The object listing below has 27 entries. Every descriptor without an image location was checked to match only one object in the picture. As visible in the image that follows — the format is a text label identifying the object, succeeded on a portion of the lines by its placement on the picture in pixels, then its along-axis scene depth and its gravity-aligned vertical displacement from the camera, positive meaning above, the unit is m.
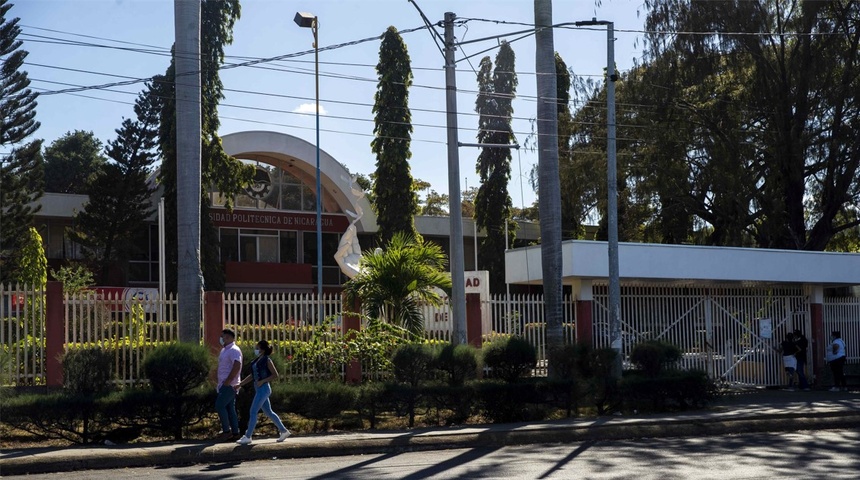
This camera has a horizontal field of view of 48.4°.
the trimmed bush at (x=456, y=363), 16.53 -1.14
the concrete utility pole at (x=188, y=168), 15.70 +2.24
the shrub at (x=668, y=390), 17.94 -1.87
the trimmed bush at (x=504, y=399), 16.31 -1.77
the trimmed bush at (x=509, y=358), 17.19 -1.11
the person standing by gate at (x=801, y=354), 24.58 -1.67
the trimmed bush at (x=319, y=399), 14.96 -1.55
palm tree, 19.42 +0.30
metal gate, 22.73 -0.79
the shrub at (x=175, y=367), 14.28 -0.96
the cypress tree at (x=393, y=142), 41.50 +6.91
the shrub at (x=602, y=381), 17.61 -1.61
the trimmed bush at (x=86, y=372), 14.29 -0.99
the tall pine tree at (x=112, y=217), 40.97 +3.76
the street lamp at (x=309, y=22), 32.19 +9.40
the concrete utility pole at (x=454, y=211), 18.20 +1.64
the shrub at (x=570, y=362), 17.72 -1.25
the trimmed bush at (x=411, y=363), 16.33 -1.10
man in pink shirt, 13.60 -1.16
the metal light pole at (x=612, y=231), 18.66 +1.22
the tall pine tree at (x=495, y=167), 48.47 +6.70
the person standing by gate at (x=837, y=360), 23.84 -1.79
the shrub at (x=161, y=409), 13.84 -1.55
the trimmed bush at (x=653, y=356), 18.92 -1.26
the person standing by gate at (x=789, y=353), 24.36 -1.62
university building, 42.17 +3.66
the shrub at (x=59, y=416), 13.28 -1.54
